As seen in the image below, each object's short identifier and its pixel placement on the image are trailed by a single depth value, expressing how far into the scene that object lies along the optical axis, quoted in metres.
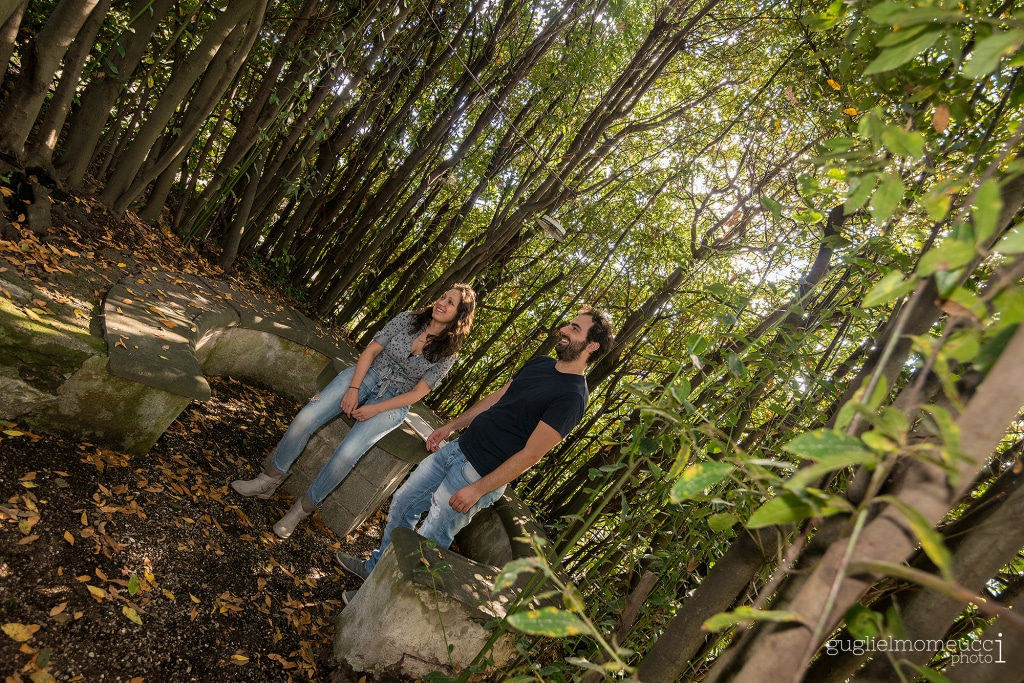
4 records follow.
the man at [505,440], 2.62
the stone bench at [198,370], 2.59
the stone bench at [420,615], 2.31
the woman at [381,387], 3.07
